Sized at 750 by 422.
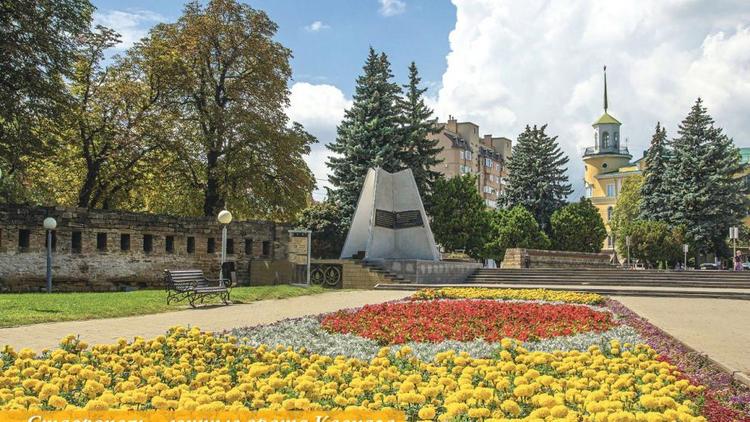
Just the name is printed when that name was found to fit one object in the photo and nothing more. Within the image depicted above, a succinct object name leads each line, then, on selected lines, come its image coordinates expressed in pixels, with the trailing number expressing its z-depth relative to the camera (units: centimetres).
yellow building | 8425
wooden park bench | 1597
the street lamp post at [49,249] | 1962
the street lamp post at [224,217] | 1997
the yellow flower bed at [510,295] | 1714
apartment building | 8700
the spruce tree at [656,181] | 5244
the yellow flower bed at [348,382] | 392
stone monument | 2841
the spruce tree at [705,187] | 4866
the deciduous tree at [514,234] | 4600
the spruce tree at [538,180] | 5128
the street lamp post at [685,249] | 4650
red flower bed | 964
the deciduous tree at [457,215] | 4044
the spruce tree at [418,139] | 3934
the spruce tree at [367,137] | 3784
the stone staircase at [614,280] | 2416
